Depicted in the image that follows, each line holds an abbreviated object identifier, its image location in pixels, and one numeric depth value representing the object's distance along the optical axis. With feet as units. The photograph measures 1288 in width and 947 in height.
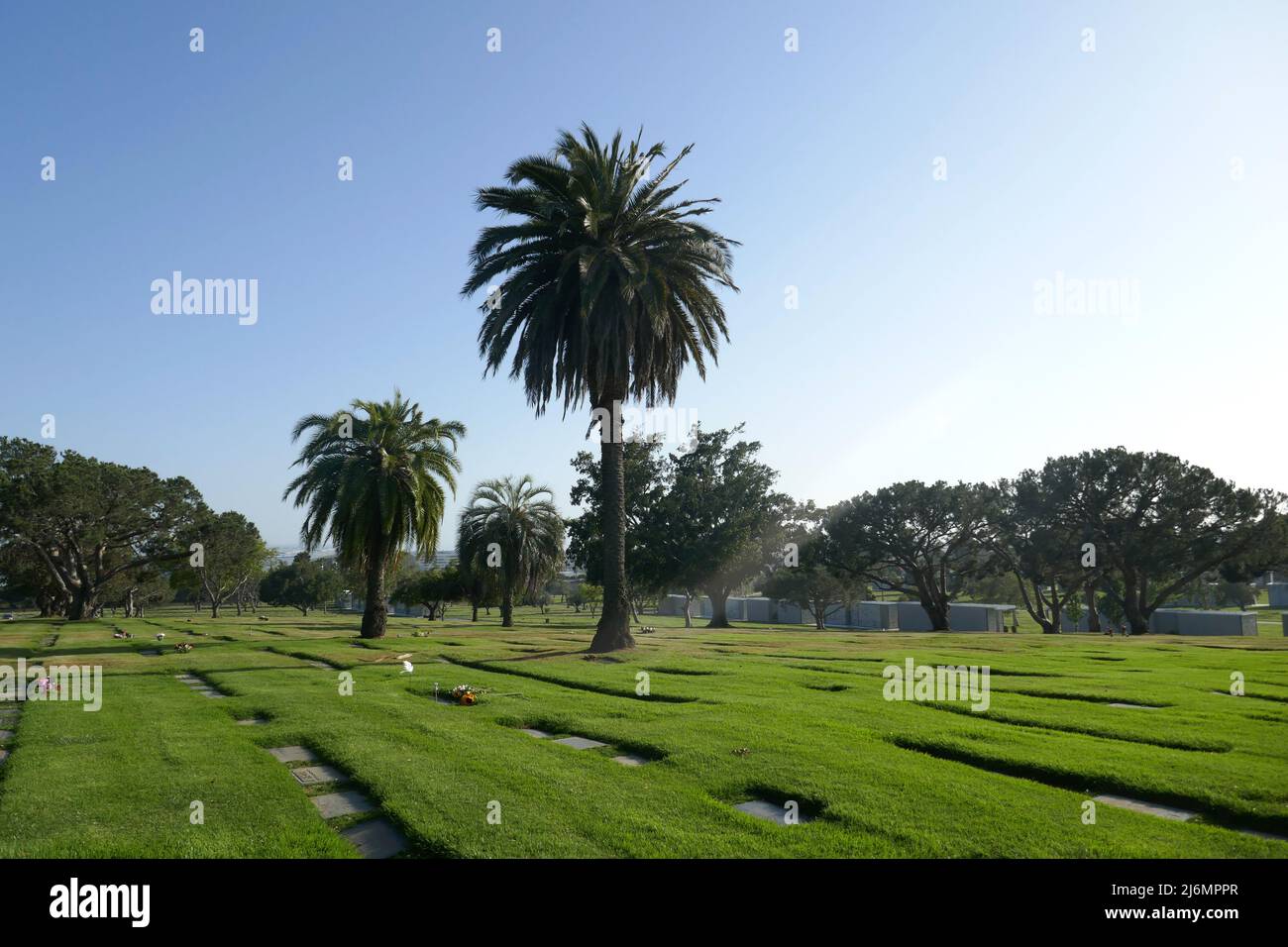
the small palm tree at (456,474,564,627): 158.61
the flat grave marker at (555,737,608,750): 31.83
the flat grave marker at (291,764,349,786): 26.53
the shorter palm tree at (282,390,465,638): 98.94
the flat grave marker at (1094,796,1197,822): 22.34
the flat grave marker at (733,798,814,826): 22.11
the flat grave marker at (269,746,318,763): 29.91
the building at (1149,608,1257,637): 169.83
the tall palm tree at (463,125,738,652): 79.25
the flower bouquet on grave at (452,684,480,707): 42.57
